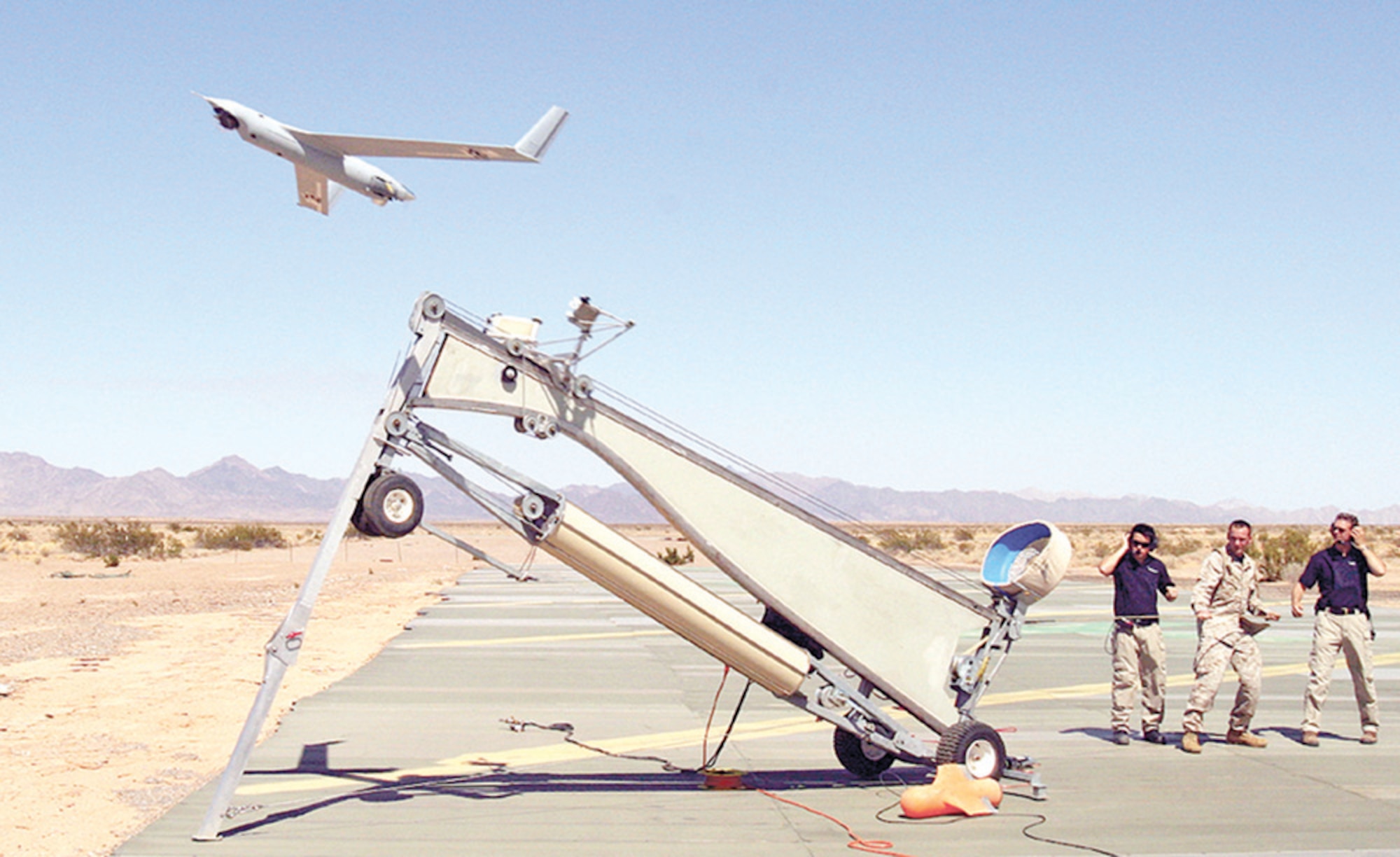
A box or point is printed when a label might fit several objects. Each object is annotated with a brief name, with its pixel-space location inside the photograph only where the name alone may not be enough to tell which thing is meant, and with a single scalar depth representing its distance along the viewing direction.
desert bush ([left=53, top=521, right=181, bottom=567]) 56.25
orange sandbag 8.67
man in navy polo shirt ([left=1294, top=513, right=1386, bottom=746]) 11.65
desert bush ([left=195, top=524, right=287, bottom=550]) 69.81
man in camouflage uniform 11.32
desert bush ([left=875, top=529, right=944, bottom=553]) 70.00
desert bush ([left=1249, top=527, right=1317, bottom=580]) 42.25
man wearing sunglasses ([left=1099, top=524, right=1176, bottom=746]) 11.66
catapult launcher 8.55
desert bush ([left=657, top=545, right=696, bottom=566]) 48.78
